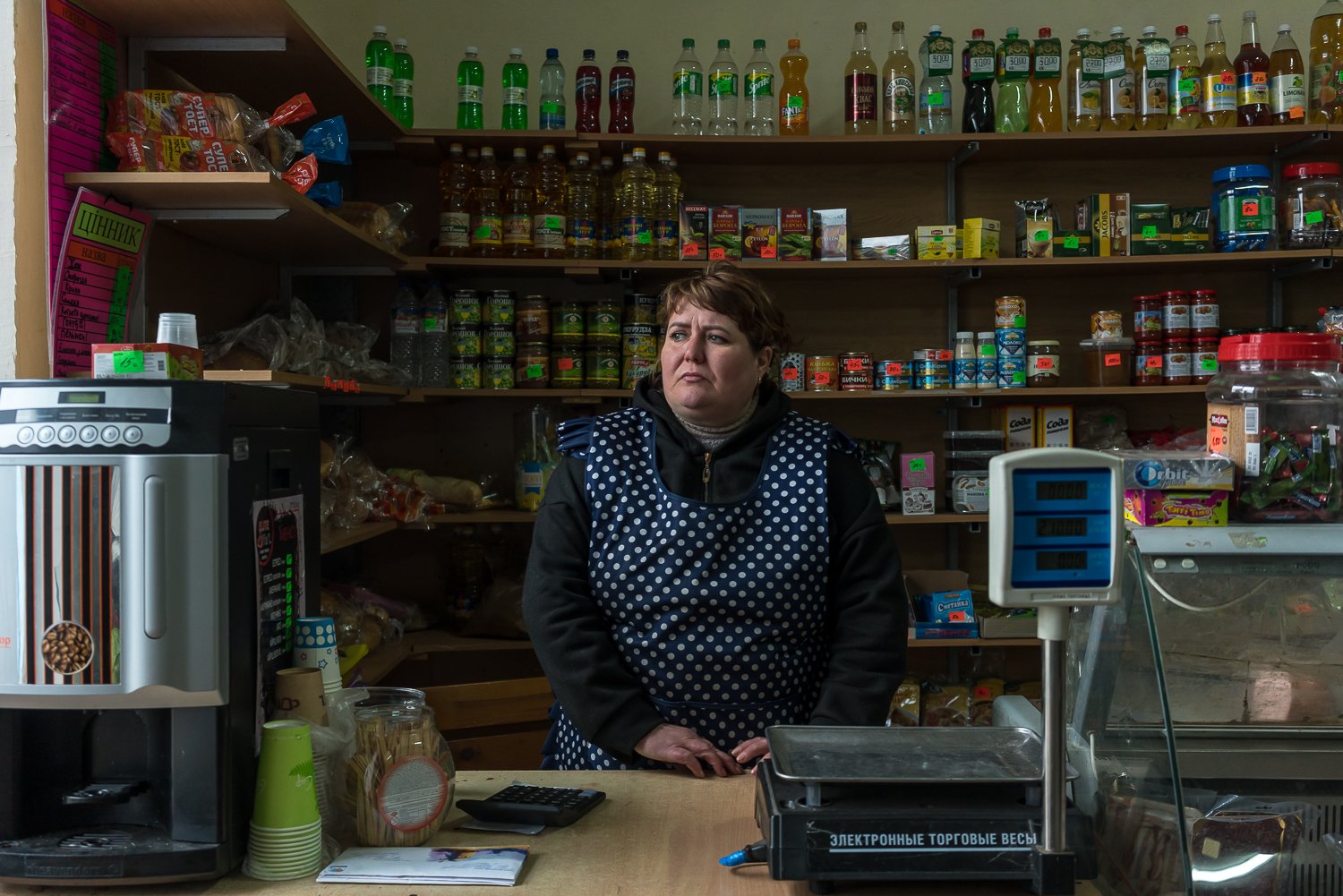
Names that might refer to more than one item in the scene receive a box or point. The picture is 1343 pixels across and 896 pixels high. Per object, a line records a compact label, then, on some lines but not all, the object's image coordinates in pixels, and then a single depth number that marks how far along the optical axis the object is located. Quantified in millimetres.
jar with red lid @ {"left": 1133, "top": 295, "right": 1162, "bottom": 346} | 3645
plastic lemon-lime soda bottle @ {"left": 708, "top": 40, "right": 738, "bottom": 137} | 3643
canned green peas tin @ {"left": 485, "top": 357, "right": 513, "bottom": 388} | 3664
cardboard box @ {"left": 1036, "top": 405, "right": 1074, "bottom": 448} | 3750
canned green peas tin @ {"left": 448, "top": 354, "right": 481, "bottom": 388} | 3660
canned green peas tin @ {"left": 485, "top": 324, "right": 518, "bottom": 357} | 3660
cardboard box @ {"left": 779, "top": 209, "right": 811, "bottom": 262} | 3664
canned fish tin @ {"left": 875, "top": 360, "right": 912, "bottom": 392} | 3691
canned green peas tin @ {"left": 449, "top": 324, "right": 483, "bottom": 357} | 3660
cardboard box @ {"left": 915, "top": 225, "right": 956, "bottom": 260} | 3664
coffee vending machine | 1155
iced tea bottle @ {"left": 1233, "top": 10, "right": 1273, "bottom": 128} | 3553
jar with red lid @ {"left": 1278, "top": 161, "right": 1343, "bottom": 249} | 3555
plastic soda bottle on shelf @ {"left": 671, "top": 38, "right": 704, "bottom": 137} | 3693
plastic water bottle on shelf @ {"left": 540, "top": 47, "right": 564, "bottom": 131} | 3598
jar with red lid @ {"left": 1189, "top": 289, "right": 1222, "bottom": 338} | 3590
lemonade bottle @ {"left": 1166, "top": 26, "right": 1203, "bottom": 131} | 3578
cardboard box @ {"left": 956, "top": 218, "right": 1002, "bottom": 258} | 3652
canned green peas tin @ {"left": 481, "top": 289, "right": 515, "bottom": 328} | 3654
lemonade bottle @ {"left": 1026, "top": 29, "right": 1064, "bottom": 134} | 3592
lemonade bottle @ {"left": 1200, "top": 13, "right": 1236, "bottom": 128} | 3555
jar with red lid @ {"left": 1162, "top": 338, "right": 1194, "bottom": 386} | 3623
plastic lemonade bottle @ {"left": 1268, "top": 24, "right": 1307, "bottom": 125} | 3541
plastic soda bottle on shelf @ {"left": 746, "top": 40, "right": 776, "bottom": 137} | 3658
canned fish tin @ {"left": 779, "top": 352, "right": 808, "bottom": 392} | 3674
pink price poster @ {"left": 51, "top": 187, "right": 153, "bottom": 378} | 2145
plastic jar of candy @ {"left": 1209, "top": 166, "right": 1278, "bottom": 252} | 3529
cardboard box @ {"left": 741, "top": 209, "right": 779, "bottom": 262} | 3658
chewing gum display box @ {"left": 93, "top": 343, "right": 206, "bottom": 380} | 1240
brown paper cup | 1319
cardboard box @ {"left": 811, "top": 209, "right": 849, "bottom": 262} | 3664
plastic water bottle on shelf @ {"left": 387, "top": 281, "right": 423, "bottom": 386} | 3629
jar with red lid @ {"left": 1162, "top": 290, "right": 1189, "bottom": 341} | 3615
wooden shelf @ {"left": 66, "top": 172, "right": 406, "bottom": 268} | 2221
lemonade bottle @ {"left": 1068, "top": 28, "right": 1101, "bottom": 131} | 3592
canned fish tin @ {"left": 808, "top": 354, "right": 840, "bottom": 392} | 3686
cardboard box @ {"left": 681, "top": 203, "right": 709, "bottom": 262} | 3646
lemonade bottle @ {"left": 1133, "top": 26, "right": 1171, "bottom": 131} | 3566
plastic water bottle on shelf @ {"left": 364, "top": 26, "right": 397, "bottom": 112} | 3451
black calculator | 1364
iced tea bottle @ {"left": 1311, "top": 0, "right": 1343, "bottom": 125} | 3559
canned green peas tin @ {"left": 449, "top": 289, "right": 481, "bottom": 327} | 3652
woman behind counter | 1986
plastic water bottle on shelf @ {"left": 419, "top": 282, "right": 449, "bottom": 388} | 3779
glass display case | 1305
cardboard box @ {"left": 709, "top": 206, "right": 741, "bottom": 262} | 3648
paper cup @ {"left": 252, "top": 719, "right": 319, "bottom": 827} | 1212
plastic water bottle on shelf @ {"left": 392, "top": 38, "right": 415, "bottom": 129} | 3646
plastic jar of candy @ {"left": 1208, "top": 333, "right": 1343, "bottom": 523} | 1427
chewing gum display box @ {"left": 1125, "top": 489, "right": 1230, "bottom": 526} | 1401
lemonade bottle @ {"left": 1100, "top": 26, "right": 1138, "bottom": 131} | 3549
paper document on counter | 1188
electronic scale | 998
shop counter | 1175
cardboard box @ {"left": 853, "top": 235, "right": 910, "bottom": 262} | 3641
